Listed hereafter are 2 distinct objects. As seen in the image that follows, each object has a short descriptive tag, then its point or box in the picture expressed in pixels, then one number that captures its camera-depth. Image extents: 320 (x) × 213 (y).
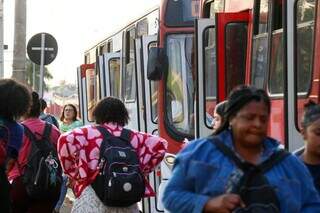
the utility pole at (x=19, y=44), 16.22
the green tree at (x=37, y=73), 70.25
